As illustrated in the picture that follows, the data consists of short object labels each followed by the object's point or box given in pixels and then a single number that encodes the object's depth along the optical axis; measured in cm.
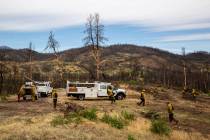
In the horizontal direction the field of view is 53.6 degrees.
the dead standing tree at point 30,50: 4668
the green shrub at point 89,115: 1563
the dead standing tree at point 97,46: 3608
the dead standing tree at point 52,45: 4217
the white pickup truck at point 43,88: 2863
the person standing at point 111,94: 2341
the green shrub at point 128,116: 1687
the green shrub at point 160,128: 1576
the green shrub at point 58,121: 1413
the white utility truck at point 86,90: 2514
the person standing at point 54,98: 1996
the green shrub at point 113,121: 1529
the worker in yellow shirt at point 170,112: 1770
